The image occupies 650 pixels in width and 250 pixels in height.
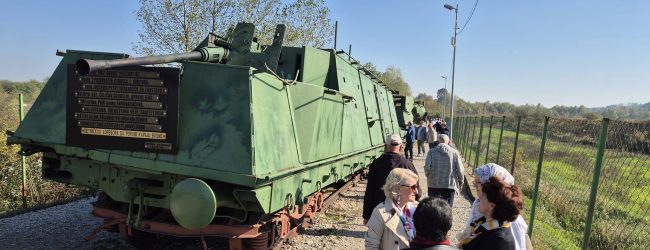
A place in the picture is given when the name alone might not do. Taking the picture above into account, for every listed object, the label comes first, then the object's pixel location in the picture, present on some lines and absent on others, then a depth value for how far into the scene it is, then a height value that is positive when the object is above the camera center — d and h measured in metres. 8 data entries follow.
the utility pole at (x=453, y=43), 25.64 +2.99
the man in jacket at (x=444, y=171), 6.86 -0.99
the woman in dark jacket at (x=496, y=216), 2.77 -0.65
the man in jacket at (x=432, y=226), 2.77 -0.71
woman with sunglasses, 3.46 -0.85
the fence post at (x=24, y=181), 8.61 -1.93
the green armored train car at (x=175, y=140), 4.44 -0.56
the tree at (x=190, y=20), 14.91 +1.88
